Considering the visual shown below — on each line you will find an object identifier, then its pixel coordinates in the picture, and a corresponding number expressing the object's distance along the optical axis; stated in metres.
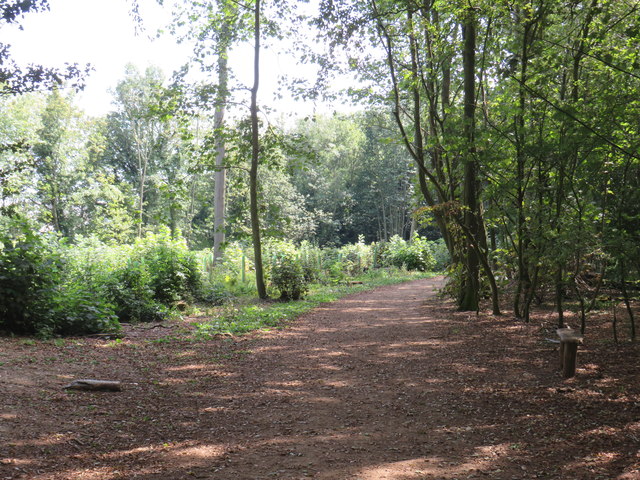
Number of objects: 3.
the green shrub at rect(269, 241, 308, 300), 12.85
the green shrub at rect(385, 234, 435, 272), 25.83
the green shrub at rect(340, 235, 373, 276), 22.64
